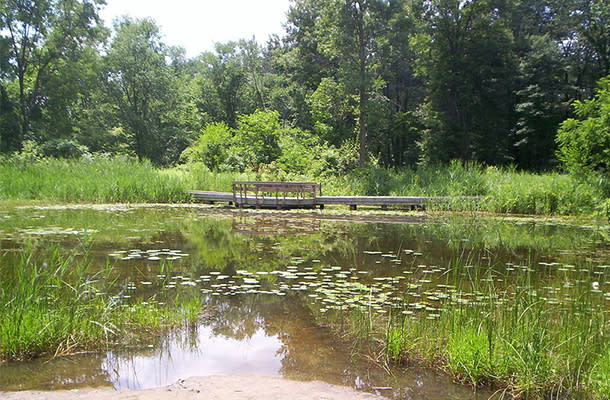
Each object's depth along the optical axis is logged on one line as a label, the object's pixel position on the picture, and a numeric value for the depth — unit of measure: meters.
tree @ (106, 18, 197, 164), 38.28
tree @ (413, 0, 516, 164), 29.20
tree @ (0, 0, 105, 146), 30.20
